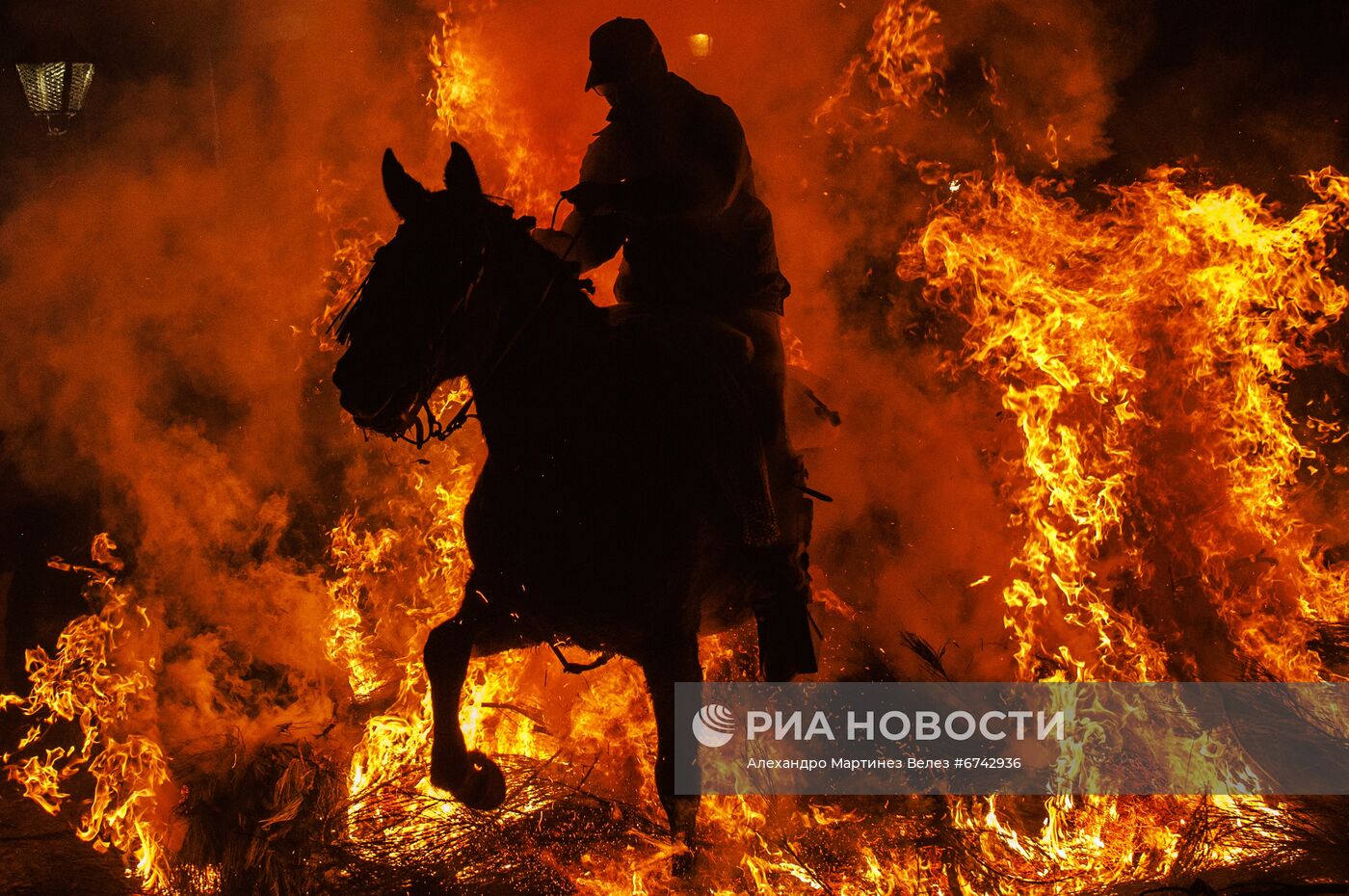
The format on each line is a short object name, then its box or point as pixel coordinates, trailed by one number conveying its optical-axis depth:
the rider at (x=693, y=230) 4.04
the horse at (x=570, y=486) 3.72
